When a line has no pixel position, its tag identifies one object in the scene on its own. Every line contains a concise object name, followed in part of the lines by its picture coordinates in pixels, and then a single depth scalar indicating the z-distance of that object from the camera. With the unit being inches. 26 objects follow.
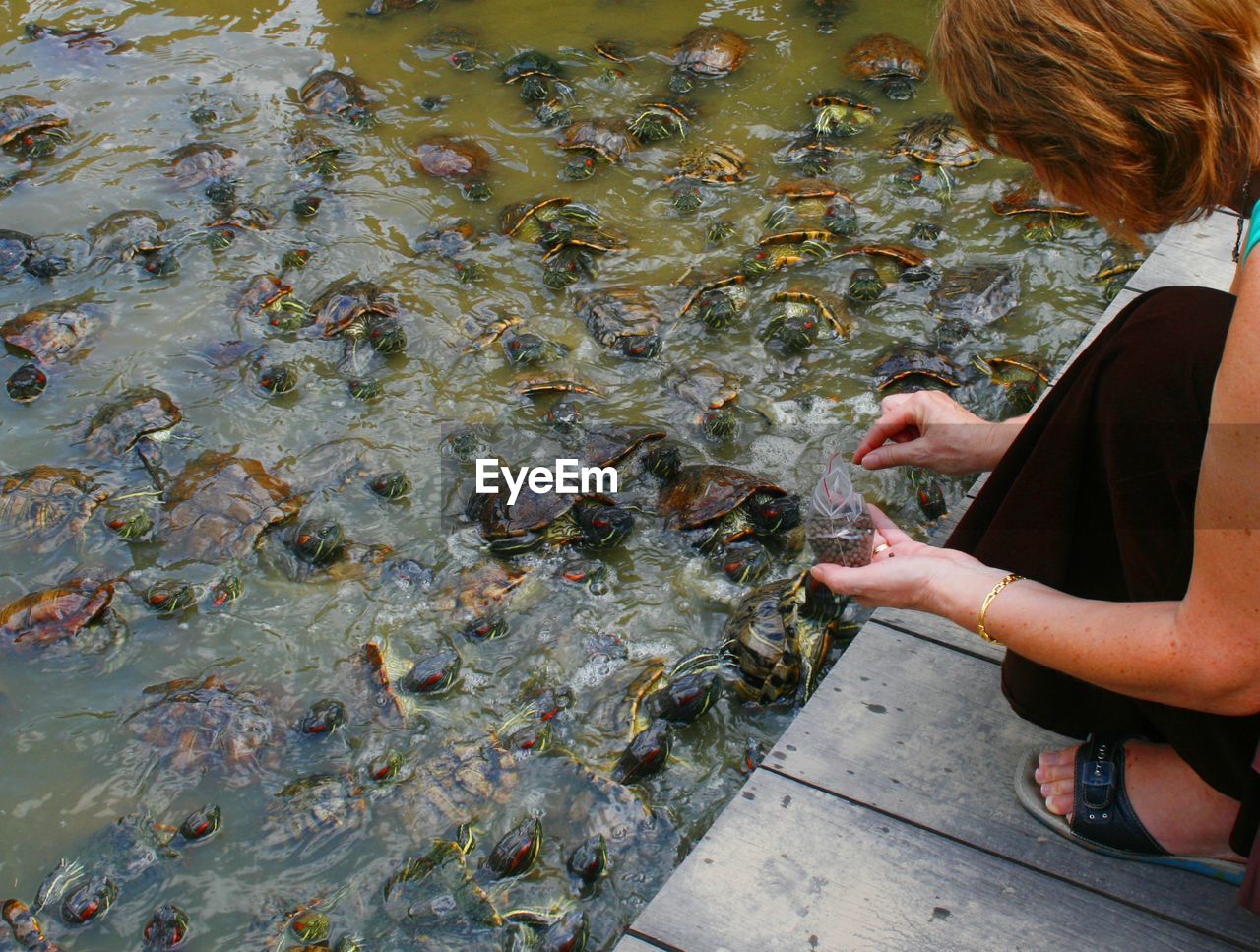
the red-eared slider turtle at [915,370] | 185.8
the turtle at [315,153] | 249.9
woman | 73.4
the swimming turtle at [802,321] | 195.8
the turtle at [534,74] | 267.7
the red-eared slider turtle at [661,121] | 252.5
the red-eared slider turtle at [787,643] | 138.3
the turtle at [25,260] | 222.8
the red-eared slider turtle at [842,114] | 252.7
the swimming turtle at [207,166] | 246.7
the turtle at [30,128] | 257.6
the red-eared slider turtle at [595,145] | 245.1
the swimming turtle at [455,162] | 244.4
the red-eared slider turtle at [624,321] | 198.1
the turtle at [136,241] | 224.1
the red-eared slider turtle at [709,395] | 180.4
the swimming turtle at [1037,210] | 220.4
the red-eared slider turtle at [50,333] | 203.6
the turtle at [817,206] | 223.7
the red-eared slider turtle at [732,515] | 161.0
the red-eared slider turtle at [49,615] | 152.6
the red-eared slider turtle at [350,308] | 205.6
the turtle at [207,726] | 138.1
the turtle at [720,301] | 201.6
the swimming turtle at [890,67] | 265.6
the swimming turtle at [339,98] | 264.8
